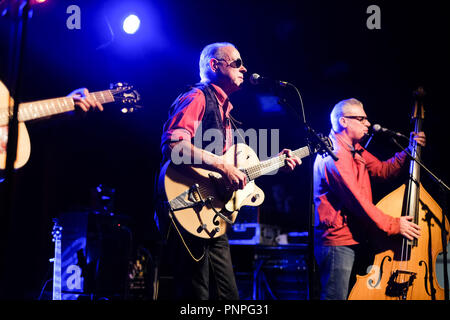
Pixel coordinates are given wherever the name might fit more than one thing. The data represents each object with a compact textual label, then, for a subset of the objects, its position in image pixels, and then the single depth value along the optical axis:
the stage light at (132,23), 5.11
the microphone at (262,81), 3.23
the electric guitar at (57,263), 4.35
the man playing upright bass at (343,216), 3.58
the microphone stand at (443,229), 3.68
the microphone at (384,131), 3.60
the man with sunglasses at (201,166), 2.78
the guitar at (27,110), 2.79
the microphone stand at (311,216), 2.90
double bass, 3.53
